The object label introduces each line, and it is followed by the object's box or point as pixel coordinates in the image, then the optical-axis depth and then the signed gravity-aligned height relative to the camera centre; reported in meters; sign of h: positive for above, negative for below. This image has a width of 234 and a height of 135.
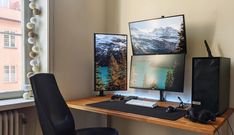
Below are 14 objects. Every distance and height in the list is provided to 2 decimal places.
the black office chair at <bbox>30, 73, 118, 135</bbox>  1.50 -0.34
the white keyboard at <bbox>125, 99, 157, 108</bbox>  1.94 -0.36
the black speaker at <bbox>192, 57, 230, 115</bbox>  1.58 -0.15
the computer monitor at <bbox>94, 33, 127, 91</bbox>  2.37 +0.01
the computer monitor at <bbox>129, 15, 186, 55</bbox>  2.01 +0.27
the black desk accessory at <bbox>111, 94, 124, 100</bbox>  2.30 -0.35
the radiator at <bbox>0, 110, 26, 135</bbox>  1.82 -0.49
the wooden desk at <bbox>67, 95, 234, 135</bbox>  1.33 -0.38
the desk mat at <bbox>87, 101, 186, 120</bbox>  1.63 -0.37
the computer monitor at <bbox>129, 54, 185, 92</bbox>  2.01 -0.08
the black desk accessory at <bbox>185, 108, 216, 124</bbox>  1.42 -0.34
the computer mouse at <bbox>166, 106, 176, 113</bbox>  1.72 -0.36
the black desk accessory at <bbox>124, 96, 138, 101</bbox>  2.28 -0.36
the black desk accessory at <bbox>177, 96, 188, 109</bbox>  1.88 -0.36
